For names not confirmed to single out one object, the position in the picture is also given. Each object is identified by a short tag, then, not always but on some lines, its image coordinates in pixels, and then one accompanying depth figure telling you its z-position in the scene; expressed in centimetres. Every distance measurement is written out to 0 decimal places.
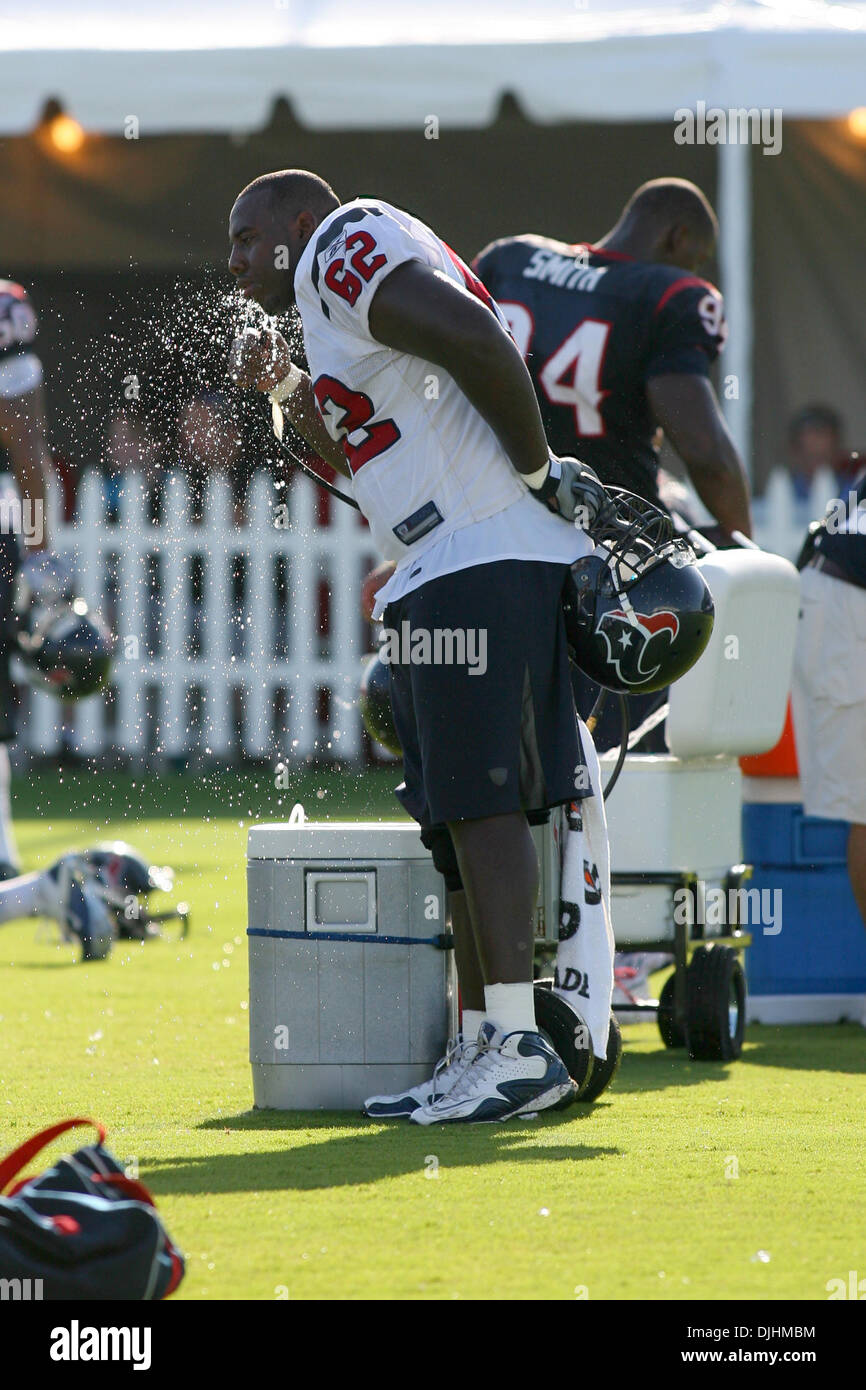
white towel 813
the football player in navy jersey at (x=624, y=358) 1035
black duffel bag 466
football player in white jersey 742
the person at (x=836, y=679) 1073
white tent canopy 2234
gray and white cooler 811
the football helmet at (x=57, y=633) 1170
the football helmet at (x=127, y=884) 1341
